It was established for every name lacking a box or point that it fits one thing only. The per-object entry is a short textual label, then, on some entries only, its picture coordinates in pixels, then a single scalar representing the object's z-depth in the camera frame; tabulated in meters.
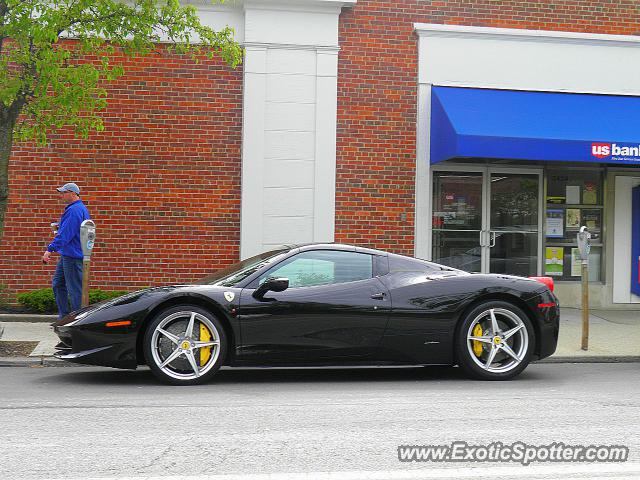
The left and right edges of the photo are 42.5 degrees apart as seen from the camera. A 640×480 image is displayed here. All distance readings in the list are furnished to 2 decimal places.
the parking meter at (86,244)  8.91
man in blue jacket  9.81
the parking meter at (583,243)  9.68
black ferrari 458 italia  7.11
